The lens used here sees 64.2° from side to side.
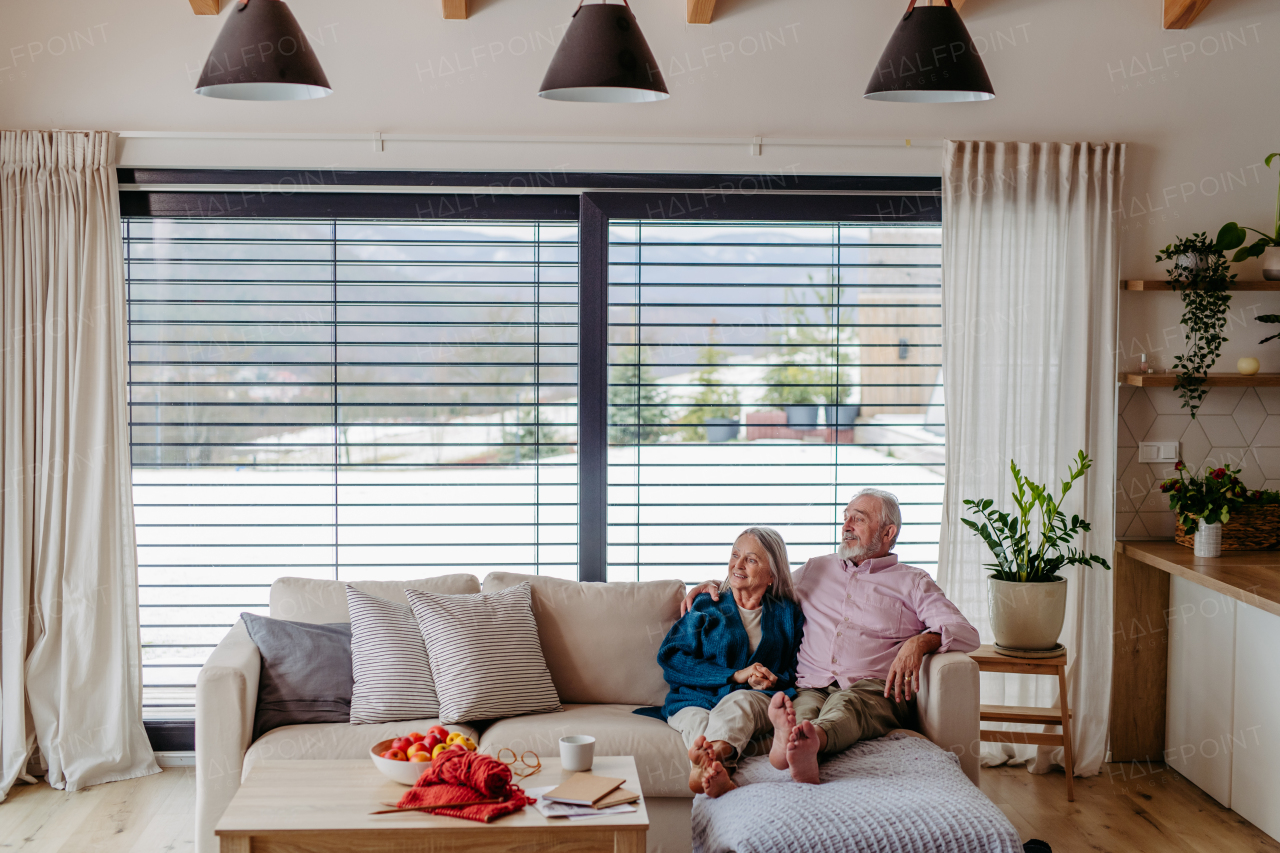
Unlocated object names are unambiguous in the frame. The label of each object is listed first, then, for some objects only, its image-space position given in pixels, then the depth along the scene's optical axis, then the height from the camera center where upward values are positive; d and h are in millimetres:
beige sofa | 3025 -1018
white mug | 2619 -914
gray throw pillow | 3186 -886
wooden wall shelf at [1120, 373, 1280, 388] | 3928 +95
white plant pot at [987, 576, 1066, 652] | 3617 -749
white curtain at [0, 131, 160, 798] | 3760 -268
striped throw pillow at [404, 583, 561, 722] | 3221 -836
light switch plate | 4094 -191
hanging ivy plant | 3955 +415
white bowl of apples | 2537 -896
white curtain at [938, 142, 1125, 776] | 3932 +239
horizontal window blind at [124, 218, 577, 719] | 4023 -21
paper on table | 2398 -972
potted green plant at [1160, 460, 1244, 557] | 3820 -371
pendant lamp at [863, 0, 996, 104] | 2480 +842
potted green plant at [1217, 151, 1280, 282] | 3939 +615
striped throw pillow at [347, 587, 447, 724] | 3188 -857
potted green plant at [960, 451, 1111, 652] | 3627 -615
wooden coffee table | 2338 -993
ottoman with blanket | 2520 -1050
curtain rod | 3852 +991
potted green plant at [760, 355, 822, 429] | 4121 +39
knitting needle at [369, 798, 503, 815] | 2399 -963
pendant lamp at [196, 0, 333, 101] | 2311 +785
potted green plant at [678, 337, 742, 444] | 4105 -9
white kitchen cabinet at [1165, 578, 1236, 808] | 3648 -1052
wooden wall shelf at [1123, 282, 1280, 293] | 3953 +461
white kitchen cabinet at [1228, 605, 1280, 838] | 3367 -1072
